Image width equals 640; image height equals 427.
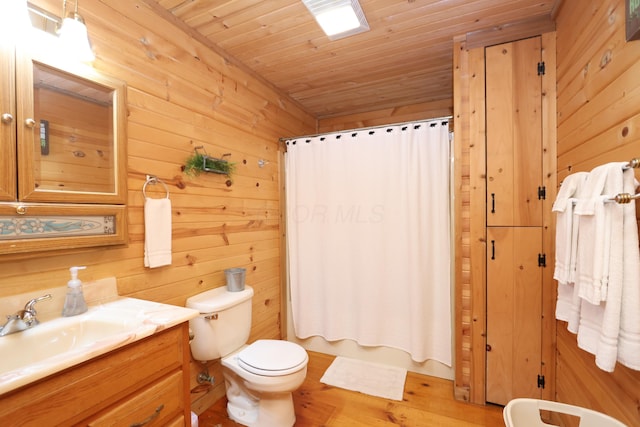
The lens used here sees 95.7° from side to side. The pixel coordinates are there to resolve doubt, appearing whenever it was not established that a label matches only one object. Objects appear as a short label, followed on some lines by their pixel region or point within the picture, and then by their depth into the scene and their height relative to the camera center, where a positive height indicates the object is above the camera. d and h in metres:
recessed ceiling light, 1.57 +1.11
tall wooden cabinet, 1.75 -0.07
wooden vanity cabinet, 0.73 -0.54
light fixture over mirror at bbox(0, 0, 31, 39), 0.99 +0.68
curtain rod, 2.12 +0.65
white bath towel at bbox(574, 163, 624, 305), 1.01 -0.09
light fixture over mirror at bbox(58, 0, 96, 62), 1.11 +0.68
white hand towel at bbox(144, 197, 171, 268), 1.51 -0.12
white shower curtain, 2.17 -0.23
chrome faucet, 0.97 -0.38
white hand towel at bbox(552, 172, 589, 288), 1.26 -0.09
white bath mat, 2.05 -1.29
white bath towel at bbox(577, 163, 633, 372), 0.97 -0.25
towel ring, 1.52 +0.15
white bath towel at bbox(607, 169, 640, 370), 0.94 -0.28
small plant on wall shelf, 1.76 +0.29
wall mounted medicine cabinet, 1.00 +0.23
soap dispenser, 1.16 -0.35
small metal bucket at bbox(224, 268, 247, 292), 1.92 -0.46
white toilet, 1.58 -0.86
